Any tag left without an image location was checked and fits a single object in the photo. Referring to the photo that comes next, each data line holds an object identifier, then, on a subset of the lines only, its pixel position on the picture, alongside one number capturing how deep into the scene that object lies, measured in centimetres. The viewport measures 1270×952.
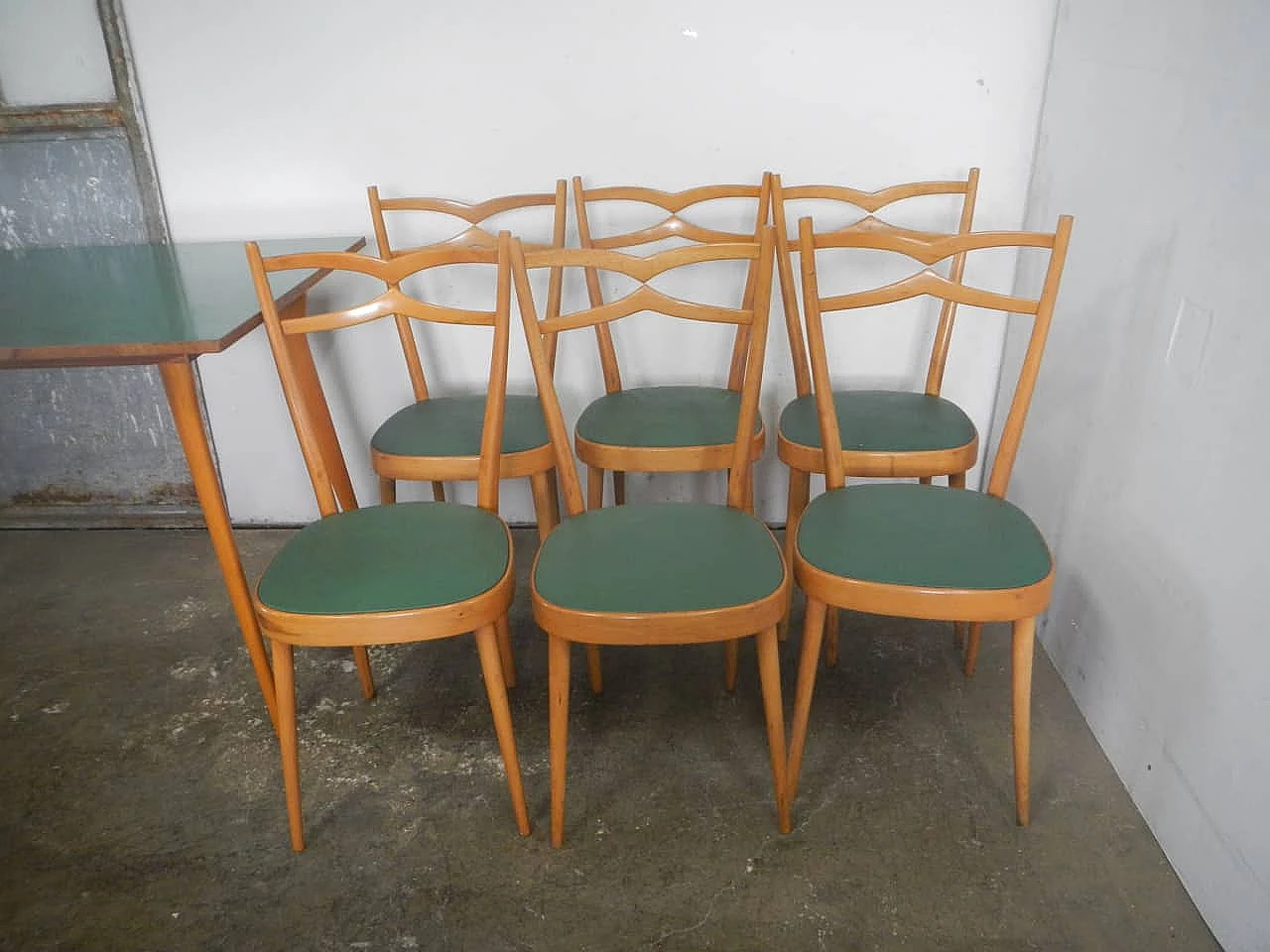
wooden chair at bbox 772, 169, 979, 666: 178
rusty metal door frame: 219
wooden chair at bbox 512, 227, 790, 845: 135
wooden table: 143
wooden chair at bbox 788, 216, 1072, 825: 138
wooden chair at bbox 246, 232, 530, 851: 138
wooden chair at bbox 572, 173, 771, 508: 183
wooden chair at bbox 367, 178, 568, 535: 185
